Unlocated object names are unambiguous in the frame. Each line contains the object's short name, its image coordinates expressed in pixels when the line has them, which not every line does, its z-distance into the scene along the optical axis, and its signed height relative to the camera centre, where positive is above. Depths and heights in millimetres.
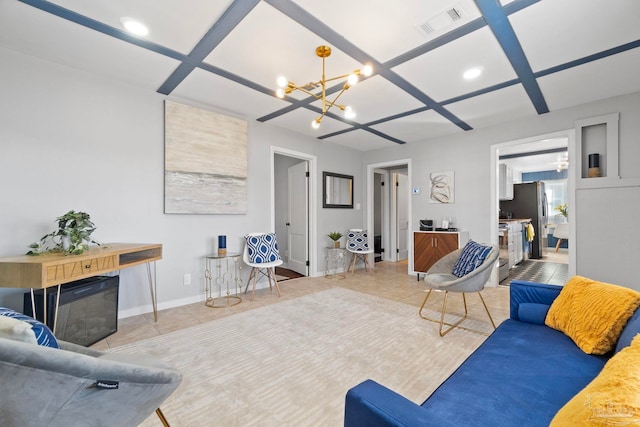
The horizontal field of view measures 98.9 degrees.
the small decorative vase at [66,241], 2202 -231
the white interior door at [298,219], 4957 -148
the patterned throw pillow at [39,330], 911 -400
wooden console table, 1795 -386
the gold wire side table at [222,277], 3412 -883
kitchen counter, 5086 -224
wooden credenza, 4359 -565
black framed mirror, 5082 +404
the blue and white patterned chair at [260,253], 3653 -574
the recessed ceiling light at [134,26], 1960 +1377
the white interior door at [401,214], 6645 -83
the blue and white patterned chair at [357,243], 5109 -608
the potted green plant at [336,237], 4918 -476
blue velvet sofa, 786 -701
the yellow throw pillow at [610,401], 550 -416
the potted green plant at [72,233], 2172 -169
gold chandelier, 2037 +1033
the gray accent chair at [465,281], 2391 -661
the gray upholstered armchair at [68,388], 762 -543
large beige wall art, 3209 +633
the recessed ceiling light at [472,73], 2594 +1338
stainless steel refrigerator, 6762 +80
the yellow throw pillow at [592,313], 1276 -533
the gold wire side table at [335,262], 5055 -977
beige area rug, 1535 -1113
